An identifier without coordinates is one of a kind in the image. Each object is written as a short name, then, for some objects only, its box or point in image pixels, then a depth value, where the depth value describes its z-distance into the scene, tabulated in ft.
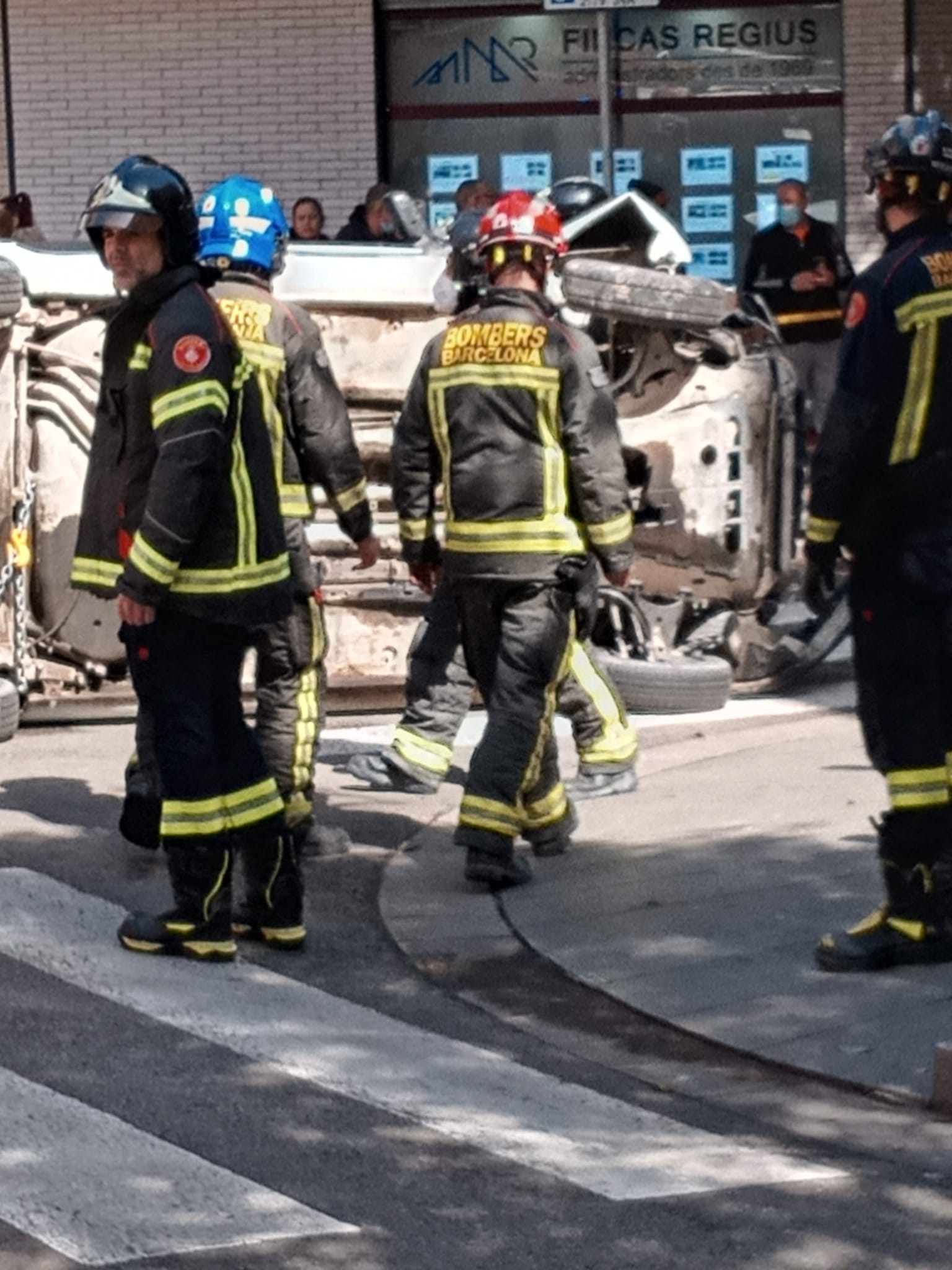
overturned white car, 57.76
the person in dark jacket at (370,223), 93.70
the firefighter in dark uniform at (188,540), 37.46
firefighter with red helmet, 43.69
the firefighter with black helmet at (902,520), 37.09
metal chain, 56.67
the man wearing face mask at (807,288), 93.88
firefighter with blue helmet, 43.62
